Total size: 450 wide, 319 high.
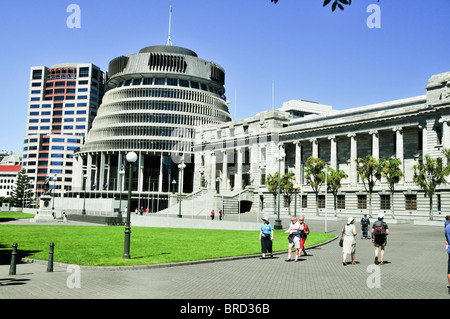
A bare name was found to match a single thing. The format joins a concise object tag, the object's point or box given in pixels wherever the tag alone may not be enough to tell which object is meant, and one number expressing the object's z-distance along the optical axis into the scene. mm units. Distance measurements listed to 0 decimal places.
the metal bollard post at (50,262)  15492
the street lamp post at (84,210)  68300
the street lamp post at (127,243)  18438
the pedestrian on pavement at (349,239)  18438
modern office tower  164625
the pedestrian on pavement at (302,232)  21261
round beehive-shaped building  109312
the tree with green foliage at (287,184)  66625
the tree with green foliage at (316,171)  62812
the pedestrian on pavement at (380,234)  18734
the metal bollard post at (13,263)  14438
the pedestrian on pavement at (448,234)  13136
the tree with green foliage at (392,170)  54750
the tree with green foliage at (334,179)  60888
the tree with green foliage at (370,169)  56406
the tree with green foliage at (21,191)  136625
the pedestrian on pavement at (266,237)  19828
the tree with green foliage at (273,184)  69812
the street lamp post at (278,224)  40125
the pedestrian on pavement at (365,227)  32688
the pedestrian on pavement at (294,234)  20047
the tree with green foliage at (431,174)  50000
